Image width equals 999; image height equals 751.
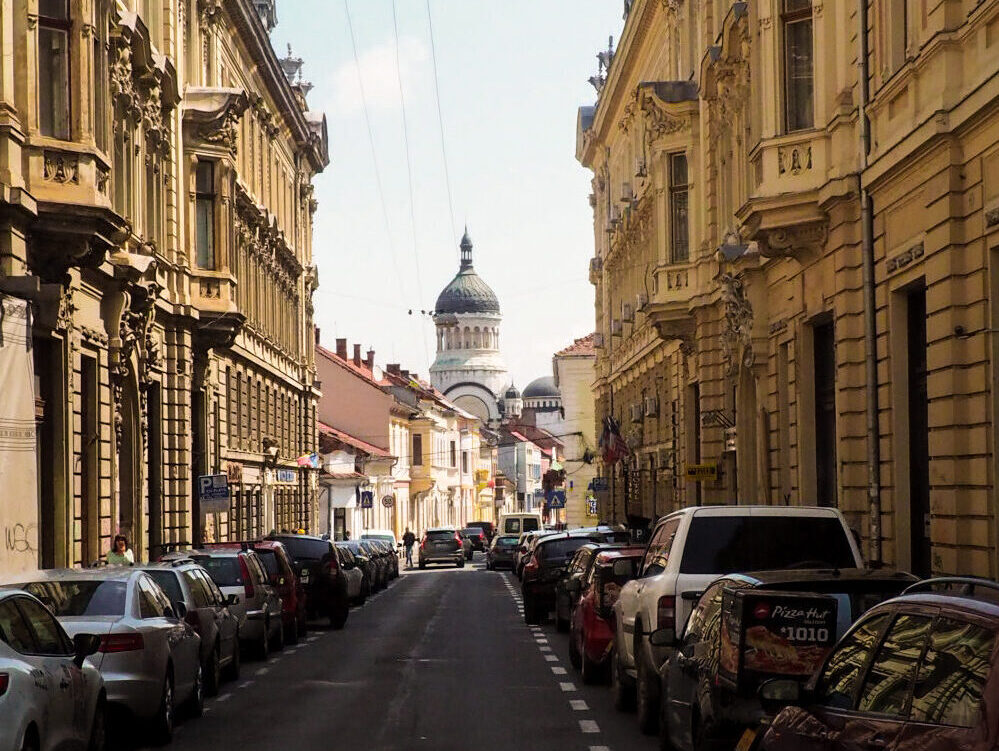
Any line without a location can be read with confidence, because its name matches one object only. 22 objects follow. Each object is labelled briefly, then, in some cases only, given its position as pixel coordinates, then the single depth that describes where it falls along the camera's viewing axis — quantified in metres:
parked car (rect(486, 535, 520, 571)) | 66.38
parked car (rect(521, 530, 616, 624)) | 29.58
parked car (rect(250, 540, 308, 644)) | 26.33
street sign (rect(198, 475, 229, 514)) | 36.84
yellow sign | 36.38
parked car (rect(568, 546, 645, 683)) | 18.75
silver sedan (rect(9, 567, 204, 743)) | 13.85
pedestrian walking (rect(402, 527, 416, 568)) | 82.81
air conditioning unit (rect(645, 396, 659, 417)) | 48.50
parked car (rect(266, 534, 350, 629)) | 30.77
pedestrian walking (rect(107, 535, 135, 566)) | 26.28
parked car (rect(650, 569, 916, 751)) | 9.95
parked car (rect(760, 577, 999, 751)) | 6.12
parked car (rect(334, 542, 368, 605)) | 36.50
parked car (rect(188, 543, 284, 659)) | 22.59
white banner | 22.77
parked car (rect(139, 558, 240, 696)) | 17.28
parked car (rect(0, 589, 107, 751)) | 9.67
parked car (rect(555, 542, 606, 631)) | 22.08
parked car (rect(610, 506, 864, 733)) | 14.41
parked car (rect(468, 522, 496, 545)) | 100.15
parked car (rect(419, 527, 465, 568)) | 71.75
